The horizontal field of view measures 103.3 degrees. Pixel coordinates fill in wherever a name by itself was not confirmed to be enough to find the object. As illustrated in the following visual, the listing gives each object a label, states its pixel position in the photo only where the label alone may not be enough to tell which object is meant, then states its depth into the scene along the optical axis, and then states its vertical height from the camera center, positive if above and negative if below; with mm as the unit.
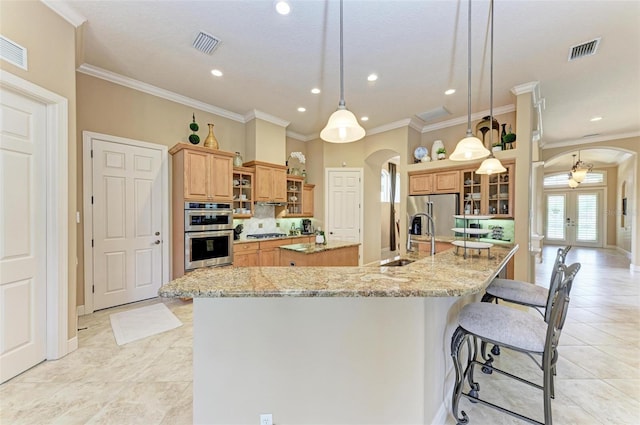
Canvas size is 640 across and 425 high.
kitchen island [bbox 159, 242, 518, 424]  1329 -781
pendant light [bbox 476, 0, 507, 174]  2719 +480
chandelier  6778 +1026
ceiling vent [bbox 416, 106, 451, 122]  4670 +1857
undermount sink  2192 -461
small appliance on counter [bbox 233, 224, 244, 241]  4723 -418
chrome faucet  2135 -317
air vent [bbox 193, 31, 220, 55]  2770 +1879
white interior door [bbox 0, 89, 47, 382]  2035 -227
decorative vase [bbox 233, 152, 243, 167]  4719 +896
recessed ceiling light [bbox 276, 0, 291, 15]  2295 +1871
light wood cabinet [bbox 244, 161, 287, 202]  4883 +542
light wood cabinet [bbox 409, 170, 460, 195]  4770 +553
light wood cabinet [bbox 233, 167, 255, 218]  4734 +340
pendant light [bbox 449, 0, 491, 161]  2332 +570
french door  9227 -246
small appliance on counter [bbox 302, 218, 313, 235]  5793 -413
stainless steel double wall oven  3771 -407
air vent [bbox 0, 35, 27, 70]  1979 +1244
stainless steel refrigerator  4793 -2
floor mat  2777 -1394
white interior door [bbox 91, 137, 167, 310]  3436 -204
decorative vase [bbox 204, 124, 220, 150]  4141 +1093
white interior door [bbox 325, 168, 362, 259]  5898 +174
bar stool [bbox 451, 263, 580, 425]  1388 -709
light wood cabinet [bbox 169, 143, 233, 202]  3777 +560
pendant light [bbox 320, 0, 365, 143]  1915 +638
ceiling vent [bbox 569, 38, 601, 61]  2841 +1888
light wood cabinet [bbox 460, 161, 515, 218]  4102 +305
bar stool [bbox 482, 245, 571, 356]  2074 -715
